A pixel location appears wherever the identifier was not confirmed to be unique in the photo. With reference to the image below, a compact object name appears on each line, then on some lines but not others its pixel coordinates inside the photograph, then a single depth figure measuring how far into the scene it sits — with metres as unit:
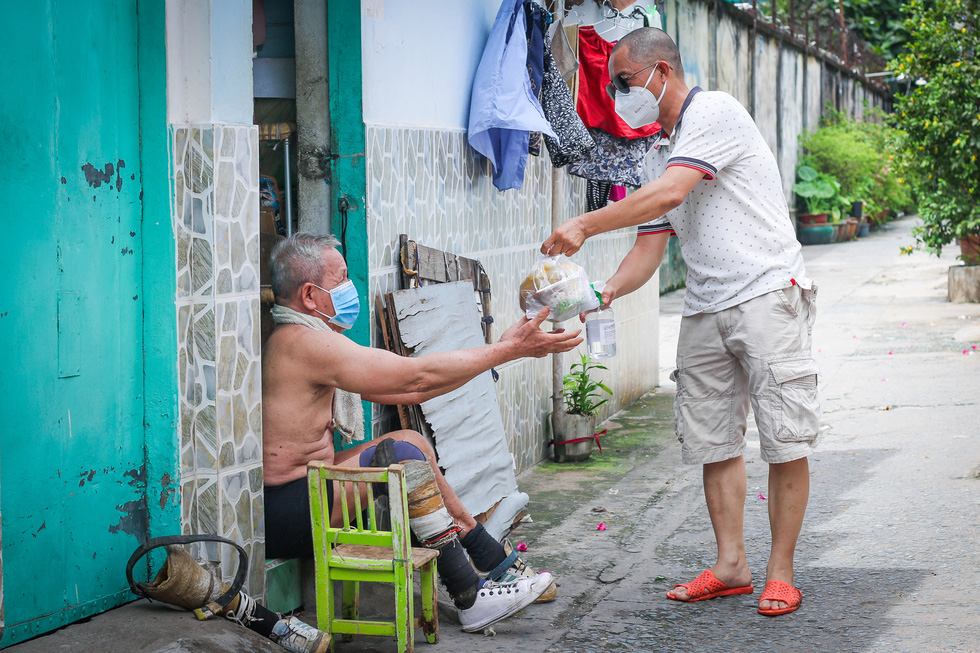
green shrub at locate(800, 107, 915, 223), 22.78
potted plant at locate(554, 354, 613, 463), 5.98
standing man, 3.64
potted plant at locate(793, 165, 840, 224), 21.91
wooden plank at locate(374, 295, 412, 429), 4.20
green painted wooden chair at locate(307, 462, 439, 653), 3.16
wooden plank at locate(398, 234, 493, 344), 4.38
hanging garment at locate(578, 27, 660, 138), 6.27
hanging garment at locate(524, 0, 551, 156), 5.40
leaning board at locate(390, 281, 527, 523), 4.32
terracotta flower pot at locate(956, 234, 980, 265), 11.86
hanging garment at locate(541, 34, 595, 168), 5.62
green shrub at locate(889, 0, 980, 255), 10.84
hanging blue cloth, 4.91
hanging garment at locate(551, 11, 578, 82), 5.82
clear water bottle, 4.33
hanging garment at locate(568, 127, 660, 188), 6.30
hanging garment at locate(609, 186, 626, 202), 6.67
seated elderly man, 3.37
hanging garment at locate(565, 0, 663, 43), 6.47
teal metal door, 2.81
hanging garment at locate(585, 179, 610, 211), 6.69
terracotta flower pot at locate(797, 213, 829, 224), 21.89
